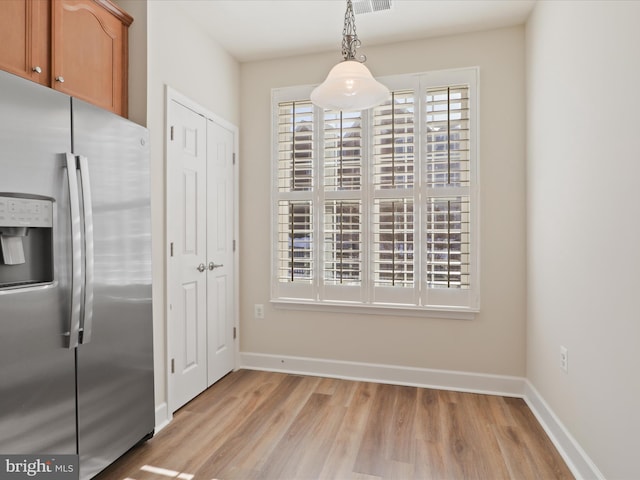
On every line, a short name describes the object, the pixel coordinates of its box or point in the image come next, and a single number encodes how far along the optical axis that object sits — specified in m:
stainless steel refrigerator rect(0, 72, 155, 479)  1.44
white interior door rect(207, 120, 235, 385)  3.05
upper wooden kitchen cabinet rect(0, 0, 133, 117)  1.67
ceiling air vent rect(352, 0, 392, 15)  2.59
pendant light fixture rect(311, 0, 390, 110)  1.84
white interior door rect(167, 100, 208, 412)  2.56
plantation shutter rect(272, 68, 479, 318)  3.02
